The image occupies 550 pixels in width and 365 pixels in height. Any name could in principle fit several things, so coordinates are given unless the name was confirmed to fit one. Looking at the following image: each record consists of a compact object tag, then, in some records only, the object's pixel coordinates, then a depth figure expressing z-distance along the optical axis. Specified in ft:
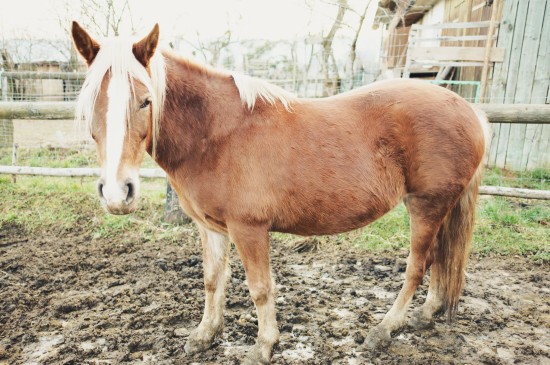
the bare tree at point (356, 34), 28.76
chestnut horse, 6.70
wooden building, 20.56
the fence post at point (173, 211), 14.01
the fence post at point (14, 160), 17.55
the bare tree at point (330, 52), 32.96
